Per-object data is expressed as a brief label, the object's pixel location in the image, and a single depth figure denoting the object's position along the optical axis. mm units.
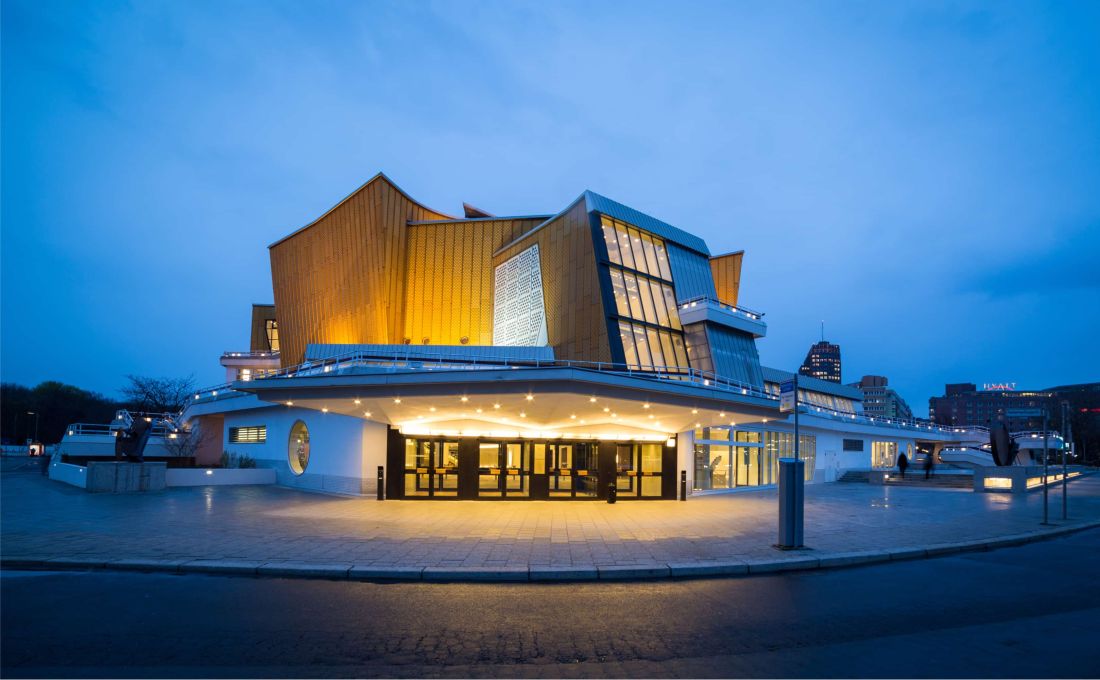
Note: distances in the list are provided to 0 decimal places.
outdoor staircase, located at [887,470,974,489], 35844
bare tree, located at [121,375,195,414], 57369
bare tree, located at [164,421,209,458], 40062
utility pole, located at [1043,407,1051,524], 16881
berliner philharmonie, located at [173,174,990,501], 20656
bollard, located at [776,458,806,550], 12547
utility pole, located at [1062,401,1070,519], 17166
